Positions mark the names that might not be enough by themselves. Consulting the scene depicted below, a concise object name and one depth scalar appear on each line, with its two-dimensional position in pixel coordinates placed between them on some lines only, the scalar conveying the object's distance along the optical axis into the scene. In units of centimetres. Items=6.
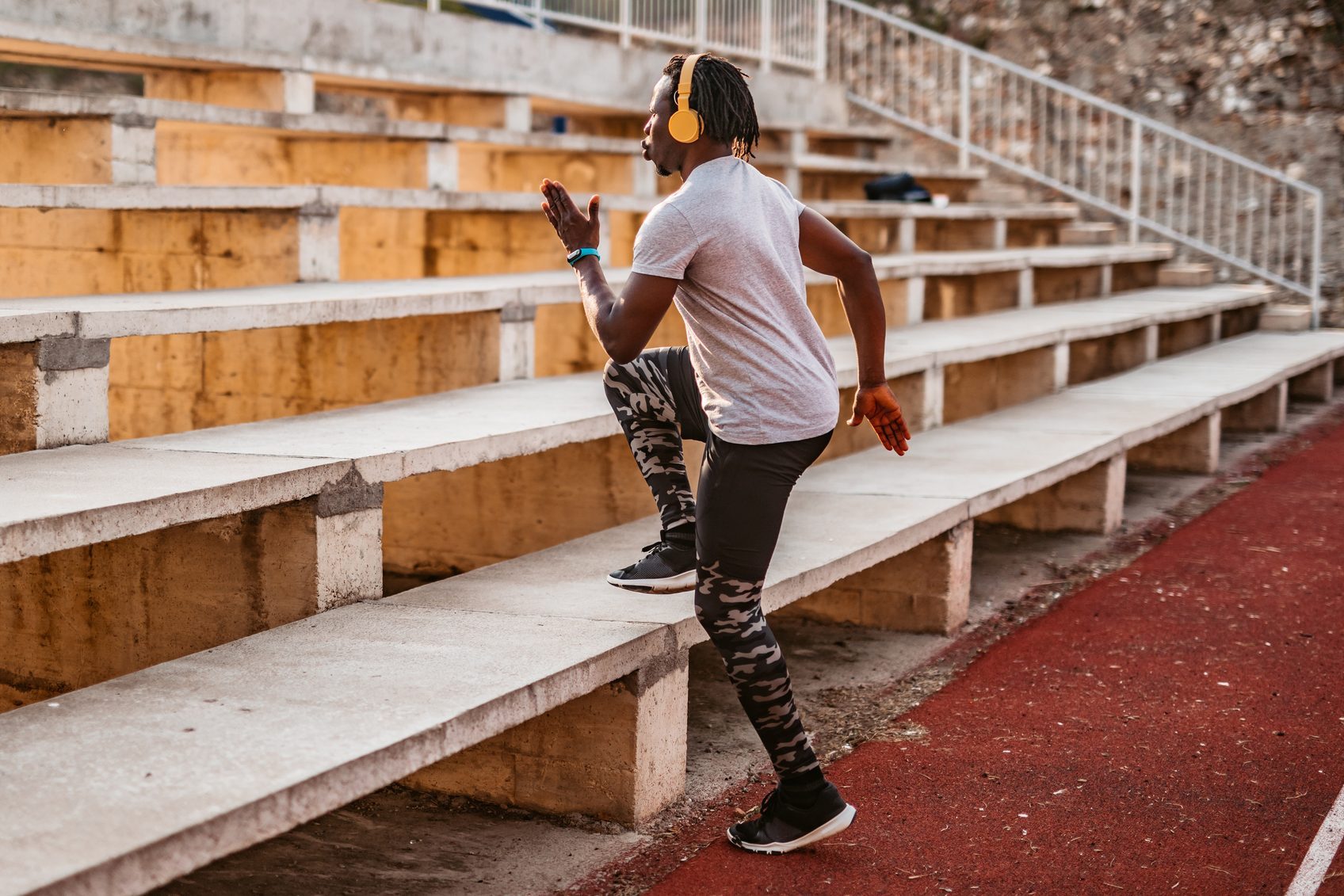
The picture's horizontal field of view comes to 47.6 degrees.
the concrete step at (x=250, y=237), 581
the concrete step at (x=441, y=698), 240
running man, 299
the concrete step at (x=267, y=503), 334
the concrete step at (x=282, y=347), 400
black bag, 1078
